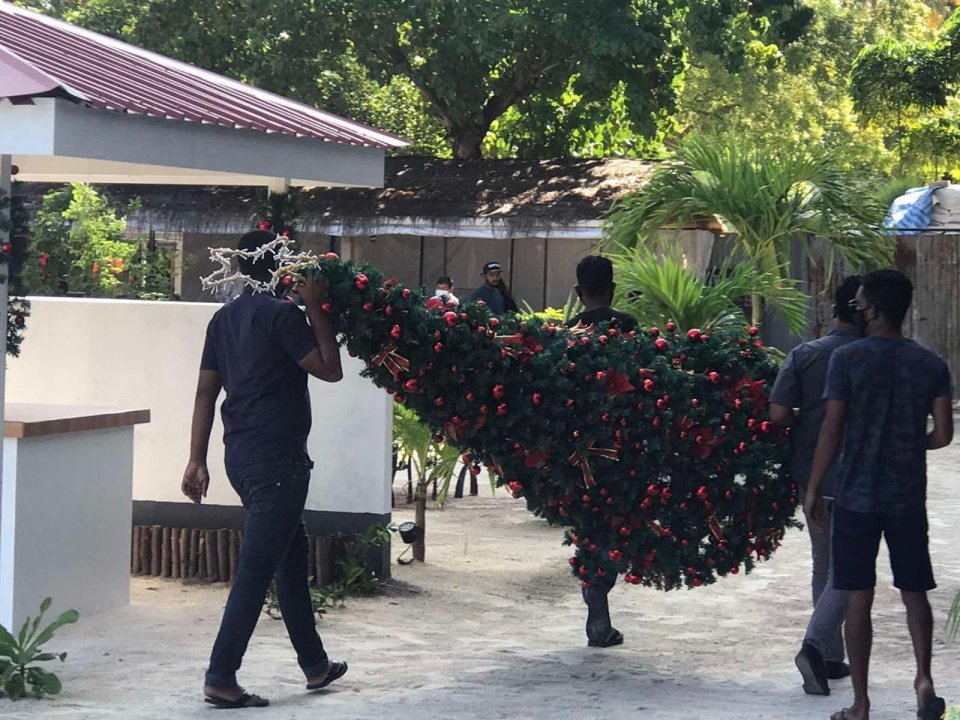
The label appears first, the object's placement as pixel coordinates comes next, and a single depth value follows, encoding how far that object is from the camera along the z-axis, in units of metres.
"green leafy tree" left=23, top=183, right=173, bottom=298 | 16.78
